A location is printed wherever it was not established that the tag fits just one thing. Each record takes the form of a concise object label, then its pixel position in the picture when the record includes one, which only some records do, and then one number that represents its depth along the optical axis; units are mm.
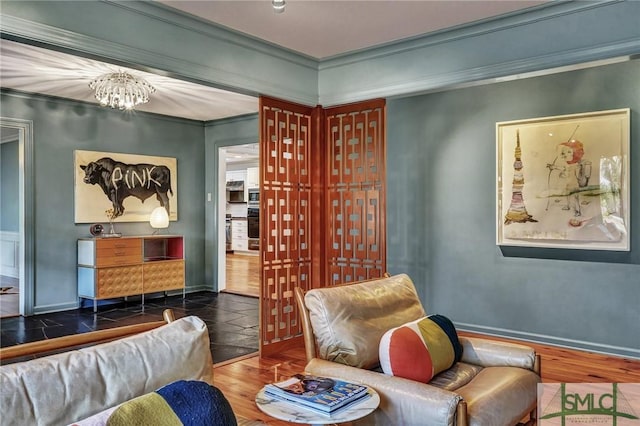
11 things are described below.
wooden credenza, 6125
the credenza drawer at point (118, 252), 6141
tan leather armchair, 1974
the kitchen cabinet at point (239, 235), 13406
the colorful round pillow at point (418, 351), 2250
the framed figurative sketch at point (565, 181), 4105
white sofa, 1268
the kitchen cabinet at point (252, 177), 12844
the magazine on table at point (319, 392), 1817
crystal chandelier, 4824
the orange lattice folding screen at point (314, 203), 4395
